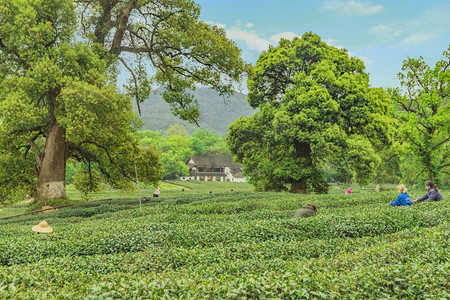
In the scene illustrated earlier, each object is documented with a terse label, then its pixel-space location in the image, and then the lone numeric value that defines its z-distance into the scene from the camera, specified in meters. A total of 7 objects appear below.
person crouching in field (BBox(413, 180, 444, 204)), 12.56
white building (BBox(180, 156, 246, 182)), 87.44
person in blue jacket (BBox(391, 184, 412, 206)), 12.66
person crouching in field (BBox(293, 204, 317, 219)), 11.15
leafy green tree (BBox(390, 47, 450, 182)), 26.48
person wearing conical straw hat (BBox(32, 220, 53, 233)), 9.76
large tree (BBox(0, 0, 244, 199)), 17.17
